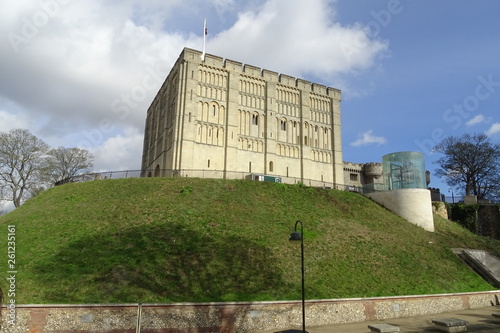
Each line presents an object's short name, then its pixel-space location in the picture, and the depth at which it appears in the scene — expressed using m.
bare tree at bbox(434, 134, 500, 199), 48.28
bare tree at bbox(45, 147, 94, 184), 49.91
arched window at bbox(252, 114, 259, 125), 46.44
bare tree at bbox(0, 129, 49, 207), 41.75
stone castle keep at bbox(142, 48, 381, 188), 42.12
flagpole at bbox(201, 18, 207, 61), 45.70
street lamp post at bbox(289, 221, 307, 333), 13.07
